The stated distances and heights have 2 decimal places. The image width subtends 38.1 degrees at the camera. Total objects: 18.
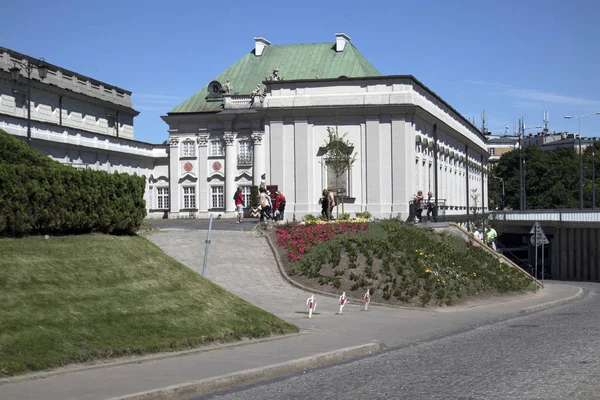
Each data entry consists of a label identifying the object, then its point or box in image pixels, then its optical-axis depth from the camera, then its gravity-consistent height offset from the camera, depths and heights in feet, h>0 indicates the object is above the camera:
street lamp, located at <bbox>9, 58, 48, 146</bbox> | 115.19 +19.93
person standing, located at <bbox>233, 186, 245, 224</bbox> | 142.00 +2.18
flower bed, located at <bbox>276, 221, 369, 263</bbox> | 105.92 -2.41
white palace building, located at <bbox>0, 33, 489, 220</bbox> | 170.19 +19.18
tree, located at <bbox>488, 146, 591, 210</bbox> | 380.78 +15.10
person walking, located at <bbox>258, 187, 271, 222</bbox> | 132.67 +1.64
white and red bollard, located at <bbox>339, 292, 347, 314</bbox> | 75.43 -7.46
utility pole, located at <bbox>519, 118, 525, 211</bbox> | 272.51 +9.38
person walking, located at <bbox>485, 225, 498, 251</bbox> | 160.28 -4.13
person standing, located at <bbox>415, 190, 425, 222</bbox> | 146.00 +1.68
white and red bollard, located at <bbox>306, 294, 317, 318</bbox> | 70.59 -7.31
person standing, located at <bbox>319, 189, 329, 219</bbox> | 137.90 +1.98
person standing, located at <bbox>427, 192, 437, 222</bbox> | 149.79 +1.05
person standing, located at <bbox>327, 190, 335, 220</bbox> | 136.46 +2.25
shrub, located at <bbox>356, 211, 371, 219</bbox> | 153.54 +0.04
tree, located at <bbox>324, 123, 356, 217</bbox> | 154.61 +11.06
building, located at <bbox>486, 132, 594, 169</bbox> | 617.21 +52.93
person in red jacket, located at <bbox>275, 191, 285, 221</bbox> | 145.69 +2.11
